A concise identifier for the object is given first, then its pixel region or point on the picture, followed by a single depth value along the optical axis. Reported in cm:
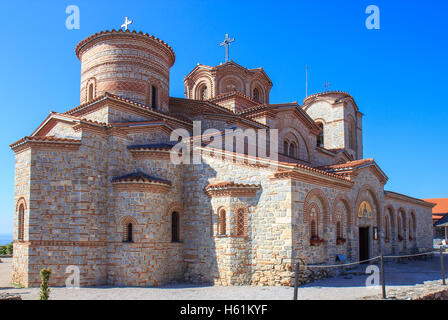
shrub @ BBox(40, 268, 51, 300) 859
